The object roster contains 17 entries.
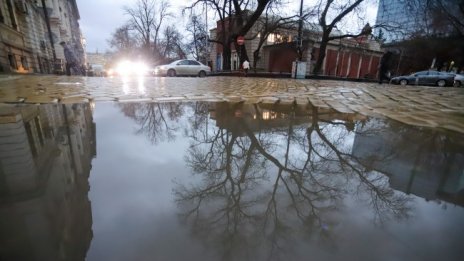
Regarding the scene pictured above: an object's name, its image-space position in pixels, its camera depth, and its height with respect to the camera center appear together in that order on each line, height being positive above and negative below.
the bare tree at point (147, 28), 42.62 +6.24
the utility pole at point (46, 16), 15.28 +2.82
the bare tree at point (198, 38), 27.87 +3.68
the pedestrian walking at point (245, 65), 19.89 +0.08
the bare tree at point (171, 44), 45.52 +3.75
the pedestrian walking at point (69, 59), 16.31 +0.26
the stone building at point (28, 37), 13.78 +1.73
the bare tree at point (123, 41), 52.00 +4.85
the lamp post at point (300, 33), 17.74 +2.49
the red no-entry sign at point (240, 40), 21.38 +2.18
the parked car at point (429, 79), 20.59 -0.81
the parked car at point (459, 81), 21.38 -0.93
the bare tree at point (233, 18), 21.89 +4.50
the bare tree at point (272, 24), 23.46 +4.50
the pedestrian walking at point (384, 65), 13.45 +0.20
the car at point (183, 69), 19.75 -0.31
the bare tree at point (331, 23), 21.06 +4.06
